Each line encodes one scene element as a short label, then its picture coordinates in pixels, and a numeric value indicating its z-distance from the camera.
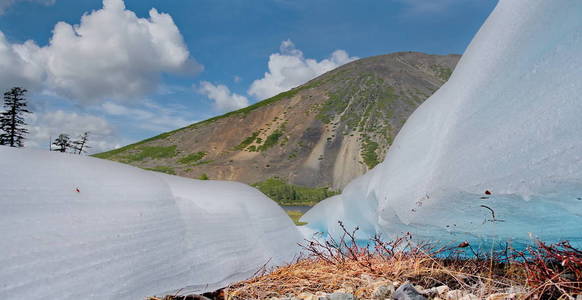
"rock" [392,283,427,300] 2.32
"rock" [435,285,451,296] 2.49
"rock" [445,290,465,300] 2.36
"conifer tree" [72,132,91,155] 30.43
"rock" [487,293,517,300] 2.20
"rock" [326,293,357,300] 2.42
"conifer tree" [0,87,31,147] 32.66
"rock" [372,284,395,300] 2.50
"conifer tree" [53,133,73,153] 28.59
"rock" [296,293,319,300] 2.63
